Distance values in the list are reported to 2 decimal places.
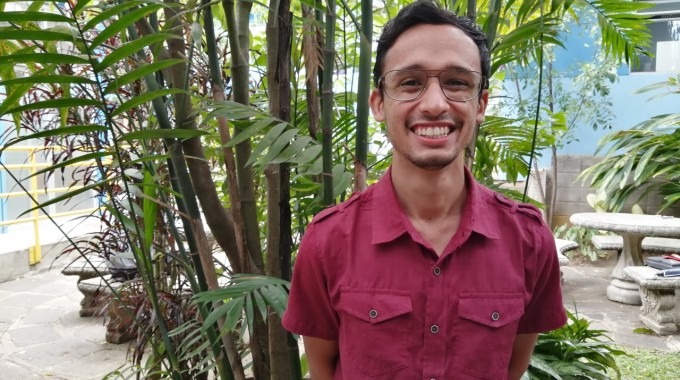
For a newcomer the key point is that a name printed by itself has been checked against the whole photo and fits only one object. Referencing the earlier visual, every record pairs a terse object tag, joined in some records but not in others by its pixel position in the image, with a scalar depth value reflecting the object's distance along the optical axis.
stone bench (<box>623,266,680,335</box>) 3.14
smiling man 0.71
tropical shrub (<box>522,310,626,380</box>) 1.53
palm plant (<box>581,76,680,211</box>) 4.57
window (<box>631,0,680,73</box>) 5.32
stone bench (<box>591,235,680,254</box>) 4.12
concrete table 3.71
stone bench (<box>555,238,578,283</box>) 3.94
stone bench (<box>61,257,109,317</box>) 3.12
